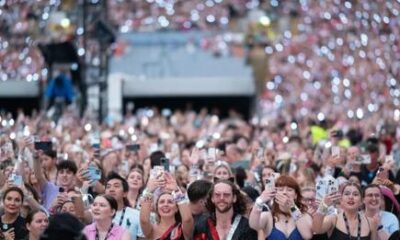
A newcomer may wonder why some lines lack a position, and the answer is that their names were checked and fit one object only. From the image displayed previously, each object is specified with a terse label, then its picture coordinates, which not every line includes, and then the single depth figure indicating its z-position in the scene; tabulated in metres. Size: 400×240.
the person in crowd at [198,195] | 15.06
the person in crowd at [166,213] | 14.45
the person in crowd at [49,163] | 17.80
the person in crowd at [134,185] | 16.17
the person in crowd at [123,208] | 15.02
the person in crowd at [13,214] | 14.75
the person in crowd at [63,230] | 11.34
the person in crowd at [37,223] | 13.88
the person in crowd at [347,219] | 14.60
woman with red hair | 14.05
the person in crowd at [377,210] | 15.45
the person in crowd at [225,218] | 14.19
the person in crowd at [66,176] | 16.25
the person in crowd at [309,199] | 14.86
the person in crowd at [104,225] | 14.01
